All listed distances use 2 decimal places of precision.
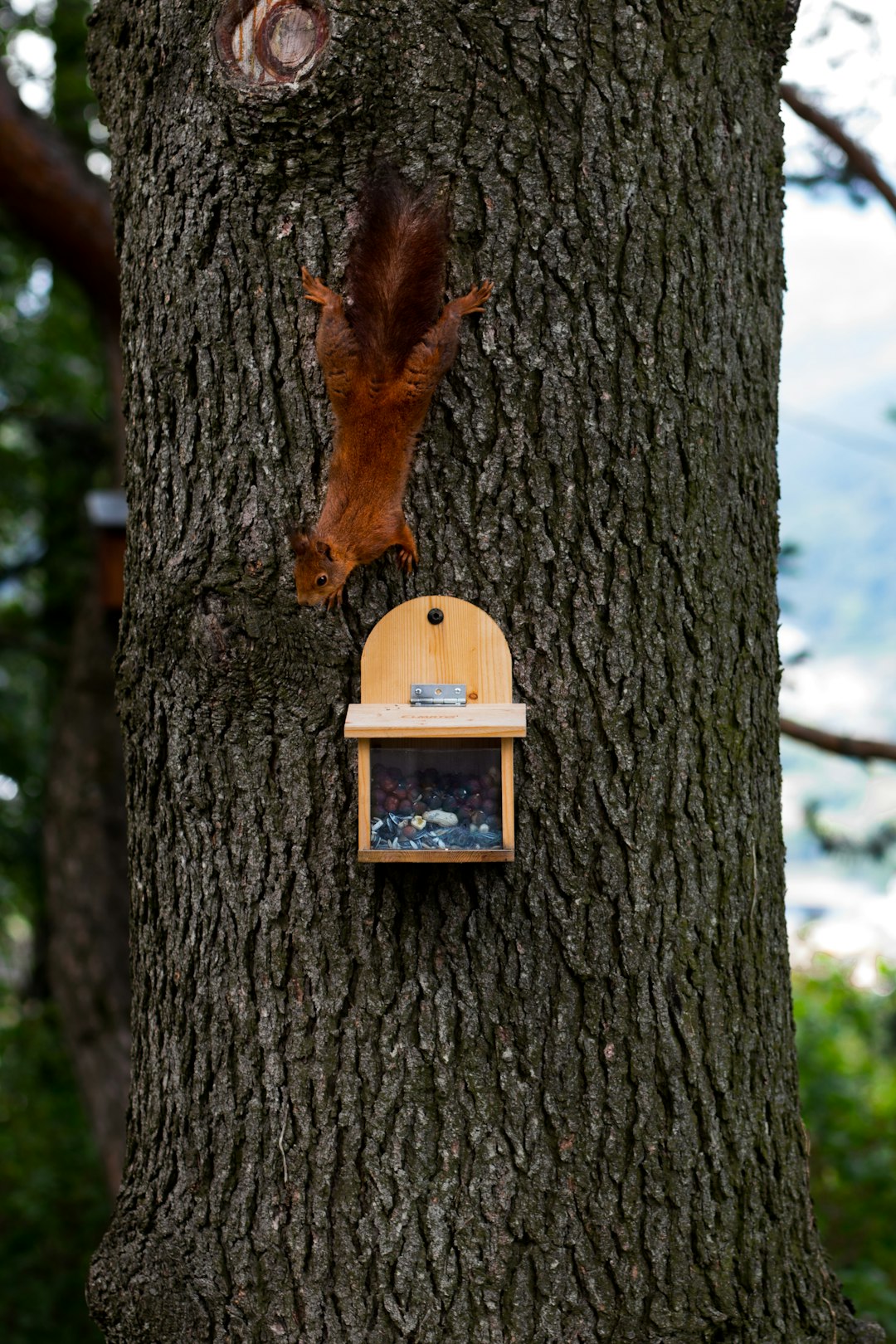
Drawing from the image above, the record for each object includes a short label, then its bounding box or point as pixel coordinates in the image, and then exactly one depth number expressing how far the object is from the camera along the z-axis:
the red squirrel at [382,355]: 4.74
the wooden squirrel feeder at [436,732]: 4.72
